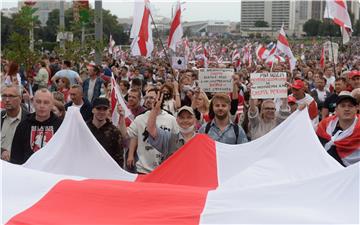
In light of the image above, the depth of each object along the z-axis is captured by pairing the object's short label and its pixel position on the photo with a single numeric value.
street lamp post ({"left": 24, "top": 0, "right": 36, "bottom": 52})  15.19
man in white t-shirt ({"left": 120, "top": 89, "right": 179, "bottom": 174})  6.70
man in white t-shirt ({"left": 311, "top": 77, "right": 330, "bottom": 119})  12.16
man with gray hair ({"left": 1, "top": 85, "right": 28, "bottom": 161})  7.12
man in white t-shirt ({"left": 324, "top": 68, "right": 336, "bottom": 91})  14.74
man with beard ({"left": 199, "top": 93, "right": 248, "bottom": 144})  6.61
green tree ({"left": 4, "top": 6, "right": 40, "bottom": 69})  14.40
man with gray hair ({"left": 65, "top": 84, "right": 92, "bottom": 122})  8.60
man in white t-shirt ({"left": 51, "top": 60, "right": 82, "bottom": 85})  14.75
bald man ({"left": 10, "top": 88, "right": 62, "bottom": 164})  6.48
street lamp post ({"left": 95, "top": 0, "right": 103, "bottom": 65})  18.56
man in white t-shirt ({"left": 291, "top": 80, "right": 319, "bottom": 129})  8.77
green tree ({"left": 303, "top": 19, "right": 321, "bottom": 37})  109.66
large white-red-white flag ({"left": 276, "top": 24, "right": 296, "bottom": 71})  17.23
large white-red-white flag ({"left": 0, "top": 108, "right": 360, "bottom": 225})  3.75
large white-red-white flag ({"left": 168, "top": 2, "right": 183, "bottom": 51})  13.88
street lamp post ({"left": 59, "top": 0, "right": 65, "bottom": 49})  22.92
